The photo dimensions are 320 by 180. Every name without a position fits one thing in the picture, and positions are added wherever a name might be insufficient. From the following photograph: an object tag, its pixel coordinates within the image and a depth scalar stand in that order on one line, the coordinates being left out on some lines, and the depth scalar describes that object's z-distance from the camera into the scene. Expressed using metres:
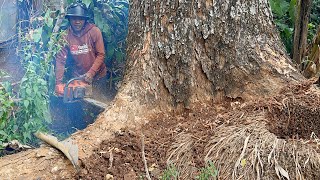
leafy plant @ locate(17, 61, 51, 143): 4.12
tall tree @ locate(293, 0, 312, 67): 4.70
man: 5.80
